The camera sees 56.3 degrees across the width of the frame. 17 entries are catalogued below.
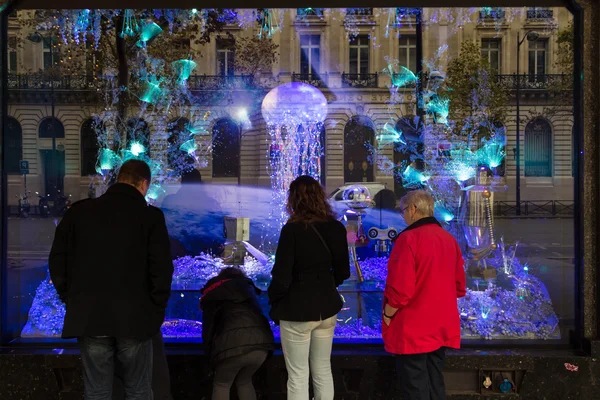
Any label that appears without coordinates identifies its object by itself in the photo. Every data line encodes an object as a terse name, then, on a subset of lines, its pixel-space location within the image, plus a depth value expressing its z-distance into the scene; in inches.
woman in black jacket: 136.8
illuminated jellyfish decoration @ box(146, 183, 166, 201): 216.8
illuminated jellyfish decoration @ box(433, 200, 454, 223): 211.3
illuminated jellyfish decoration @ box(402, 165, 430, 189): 214.7
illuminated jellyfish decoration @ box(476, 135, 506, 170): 207.8
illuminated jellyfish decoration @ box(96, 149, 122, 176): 209.0
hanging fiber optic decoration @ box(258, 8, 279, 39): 204.1
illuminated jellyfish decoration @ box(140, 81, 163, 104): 218.1
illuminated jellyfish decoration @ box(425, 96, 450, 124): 215.2
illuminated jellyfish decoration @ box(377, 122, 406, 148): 216.5
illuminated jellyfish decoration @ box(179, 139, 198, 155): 218.7
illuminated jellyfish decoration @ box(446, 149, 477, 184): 211.3
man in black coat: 120.9
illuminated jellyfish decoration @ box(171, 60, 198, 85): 216.8
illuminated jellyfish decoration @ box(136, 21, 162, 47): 215.0
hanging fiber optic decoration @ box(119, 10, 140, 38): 211.2
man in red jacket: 135.9
